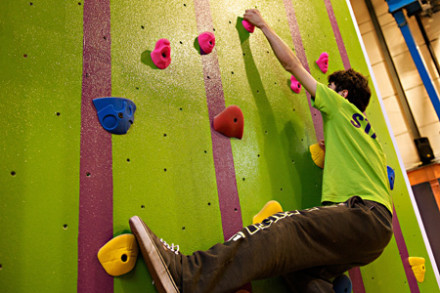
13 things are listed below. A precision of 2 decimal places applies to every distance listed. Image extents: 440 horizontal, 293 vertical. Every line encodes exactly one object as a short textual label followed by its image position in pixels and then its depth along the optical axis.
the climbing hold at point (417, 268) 2.19
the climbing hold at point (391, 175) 2.22
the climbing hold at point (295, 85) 1.96
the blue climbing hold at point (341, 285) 1.50
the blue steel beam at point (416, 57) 3.78
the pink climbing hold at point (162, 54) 1.38
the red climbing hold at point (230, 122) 1.49
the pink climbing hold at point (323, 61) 2.22
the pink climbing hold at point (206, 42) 1.57
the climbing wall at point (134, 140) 0.99
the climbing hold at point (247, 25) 1.82
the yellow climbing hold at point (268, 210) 1.47
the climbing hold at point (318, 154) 1.85
